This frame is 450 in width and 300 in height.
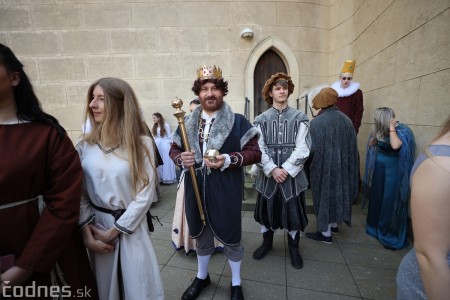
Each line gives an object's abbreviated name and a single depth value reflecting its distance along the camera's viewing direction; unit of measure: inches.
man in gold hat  163.9
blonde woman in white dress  54.9
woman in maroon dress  40.8
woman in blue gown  109.2
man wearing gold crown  74.9
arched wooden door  234.5
